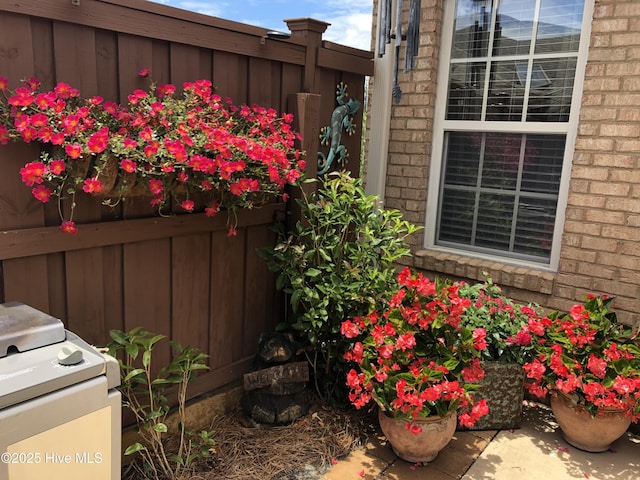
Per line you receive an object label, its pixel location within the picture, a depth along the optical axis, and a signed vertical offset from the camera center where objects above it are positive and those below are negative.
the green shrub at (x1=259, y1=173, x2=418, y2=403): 2.69 -0.58
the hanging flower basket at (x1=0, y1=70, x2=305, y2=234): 1.79 -0.03
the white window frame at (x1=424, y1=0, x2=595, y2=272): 3.03 +0.15
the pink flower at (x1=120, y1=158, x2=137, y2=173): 1.85 -0.10
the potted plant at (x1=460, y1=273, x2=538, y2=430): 2.83 -1.04
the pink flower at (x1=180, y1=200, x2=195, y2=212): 2.11 -0.25
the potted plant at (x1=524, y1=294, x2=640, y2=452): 2.53 -1.00
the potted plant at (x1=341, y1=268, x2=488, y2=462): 2.40 -0.96
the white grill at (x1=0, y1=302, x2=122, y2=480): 1.31 -0.68
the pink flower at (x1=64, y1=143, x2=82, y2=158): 1.76 -0.05
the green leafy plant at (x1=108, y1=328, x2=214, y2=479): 2.10 -1.10
